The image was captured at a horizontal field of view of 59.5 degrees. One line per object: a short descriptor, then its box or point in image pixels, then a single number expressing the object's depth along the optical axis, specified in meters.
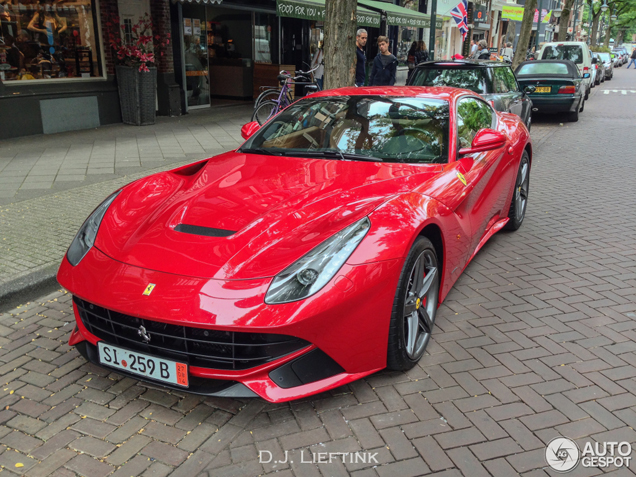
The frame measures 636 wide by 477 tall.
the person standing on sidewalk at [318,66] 13.62
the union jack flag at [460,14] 15.42
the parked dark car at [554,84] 13.35
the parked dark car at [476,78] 9.01
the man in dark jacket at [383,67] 10.60
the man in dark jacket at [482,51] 17.55
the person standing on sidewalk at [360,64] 11.88
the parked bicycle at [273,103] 11.06
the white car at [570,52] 18.31
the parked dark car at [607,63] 33.69
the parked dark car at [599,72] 28.50
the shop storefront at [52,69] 9.74
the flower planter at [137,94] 10.88
